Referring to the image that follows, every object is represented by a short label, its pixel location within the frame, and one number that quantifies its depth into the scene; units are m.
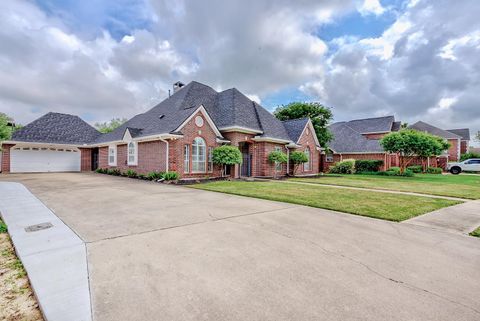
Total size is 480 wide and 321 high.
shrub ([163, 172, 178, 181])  14.32
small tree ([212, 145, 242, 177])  15.81
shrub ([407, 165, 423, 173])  31.64
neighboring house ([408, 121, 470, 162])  43.75
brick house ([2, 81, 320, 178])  15.59
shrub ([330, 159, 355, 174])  26.43
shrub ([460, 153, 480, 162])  40.66
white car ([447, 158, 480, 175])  29.74
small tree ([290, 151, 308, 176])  20.27
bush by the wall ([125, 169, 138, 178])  17.25
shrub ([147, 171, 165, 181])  14.85
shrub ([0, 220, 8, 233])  4.80
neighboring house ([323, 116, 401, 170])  29.14
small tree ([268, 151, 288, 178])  18.17
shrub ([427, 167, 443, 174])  30.80
